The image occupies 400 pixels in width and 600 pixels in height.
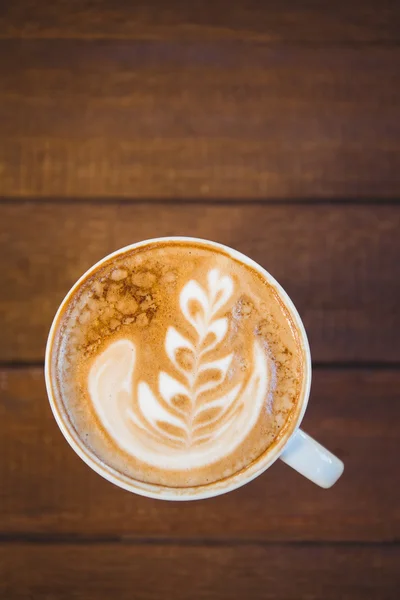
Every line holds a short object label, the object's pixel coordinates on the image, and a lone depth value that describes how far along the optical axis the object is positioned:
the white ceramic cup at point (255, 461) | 0.42
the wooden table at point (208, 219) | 0.47
